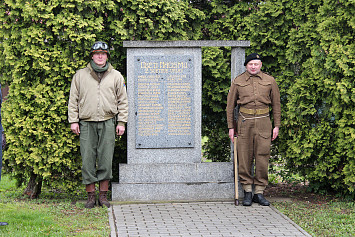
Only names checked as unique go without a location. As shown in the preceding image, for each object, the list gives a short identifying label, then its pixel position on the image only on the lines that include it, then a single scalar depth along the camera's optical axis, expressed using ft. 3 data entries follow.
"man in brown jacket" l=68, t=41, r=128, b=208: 22.81
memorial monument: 23.97
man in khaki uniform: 23.11
